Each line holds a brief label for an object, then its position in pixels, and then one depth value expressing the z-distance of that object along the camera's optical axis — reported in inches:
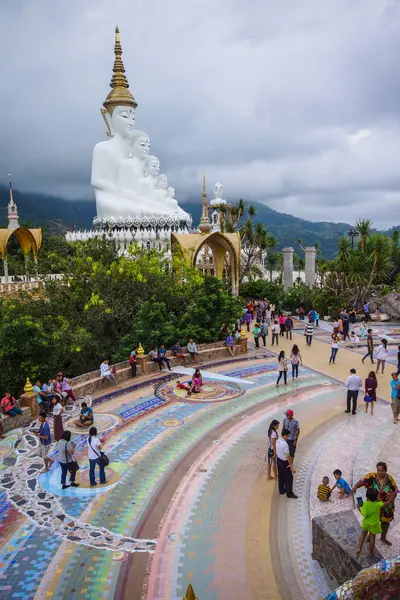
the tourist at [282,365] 497.7
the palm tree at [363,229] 1162.6
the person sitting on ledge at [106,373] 511.6
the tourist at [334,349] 594.9
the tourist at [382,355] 528.1
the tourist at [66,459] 296.4
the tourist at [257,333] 705.0
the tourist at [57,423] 370.0
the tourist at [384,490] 218.8
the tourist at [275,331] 713.8
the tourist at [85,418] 401.7
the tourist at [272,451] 299.3
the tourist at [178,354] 612.4
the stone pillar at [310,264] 1278.3
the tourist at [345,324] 756.6
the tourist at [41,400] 426.9
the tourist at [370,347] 603.8
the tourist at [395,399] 378.0
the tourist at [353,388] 404.5
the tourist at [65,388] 456.1
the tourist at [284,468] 273.4
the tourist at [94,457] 296.5
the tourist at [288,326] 791.1
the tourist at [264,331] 719.7
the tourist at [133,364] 551.2
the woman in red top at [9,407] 398.4
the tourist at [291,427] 308.0
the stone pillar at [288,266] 1341.0
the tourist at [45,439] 328.2
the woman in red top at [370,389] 399.9
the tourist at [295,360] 504.9
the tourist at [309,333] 714.8
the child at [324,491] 275.0
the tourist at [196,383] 494.9
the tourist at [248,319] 869.6
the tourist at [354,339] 726.6
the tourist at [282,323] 797.1
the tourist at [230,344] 663.1
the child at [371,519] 199.9
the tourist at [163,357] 583.2
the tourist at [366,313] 923.4
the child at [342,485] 275.6
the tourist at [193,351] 612.7
